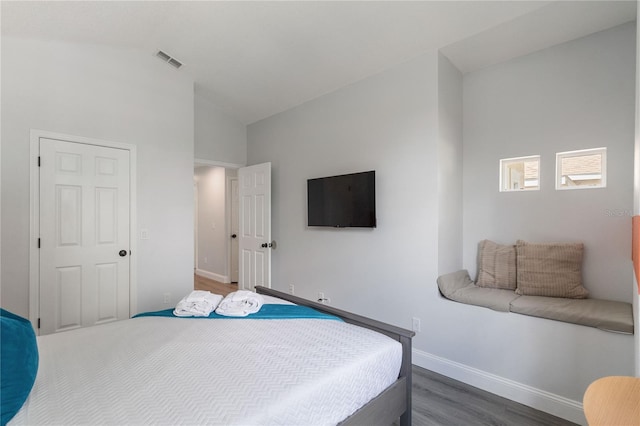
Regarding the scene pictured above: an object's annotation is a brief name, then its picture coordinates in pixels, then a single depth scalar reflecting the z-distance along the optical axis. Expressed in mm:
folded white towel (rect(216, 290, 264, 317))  2002
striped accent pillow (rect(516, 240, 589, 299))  2320
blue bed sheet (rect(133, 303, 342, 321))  1960
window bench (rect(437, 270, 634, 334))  1885
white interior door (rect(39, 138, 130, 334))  2688
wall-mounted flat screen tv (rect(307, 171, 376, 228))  3061
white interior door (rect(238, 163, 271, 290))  4086
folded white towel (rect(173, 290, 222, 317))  2016
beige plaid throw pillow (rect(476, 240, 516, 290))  2617
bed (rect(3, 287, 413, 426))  1046
